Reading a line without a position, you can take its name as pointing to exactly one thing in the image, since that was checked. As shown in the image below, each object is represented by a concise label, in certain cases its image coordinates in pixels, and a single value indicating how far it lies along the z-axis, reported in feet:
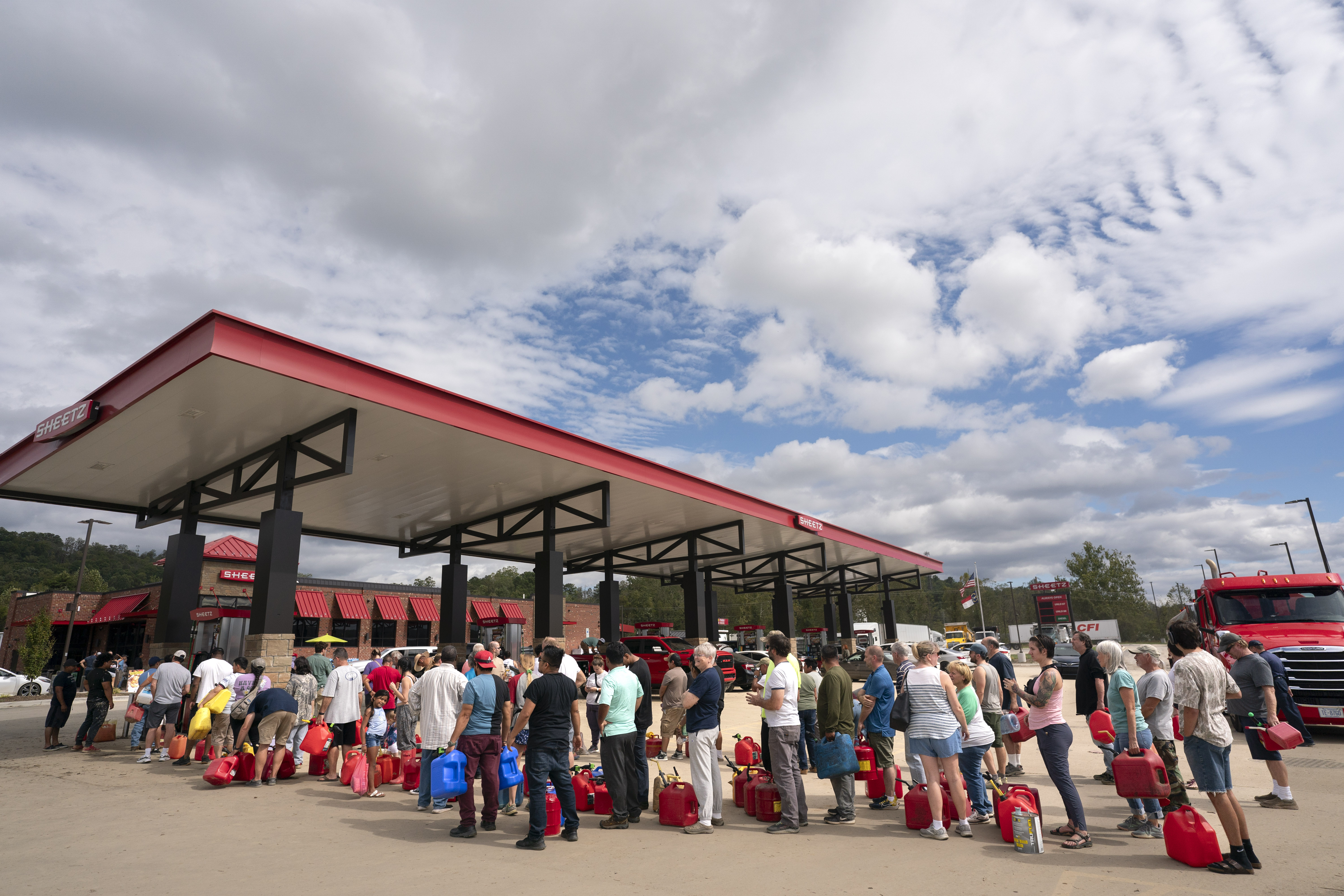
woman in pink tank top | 18.53
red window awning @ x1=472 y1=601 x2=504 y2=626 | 135.03
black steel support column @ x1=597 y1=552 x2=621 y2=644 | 82.74
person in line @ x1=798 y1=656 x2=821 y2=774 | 26.66
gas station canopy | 32.68
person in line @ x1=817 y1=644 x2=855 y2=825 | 21.57
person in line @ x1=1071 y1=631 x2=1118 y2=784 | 22.71
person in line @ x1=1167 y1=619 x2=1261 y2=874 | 16.05
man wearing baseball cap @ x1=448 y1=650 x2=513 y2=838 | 21.33
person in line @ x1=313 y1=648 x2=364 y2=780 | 28.60
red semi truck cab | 33.24
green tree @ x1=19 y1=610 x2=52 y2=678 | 102.32
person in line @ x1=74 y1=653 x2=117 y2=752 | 37.65
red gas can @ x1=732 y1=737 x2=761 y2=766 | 24.66
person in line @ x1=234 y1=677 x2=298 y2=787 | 28.50
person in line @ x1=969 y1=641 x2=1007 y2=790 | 24.29
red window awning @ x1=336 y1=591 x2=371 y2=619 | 115.14
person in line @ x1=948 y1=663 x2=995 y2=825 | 21.09
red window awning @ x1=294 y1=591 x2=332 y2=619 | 107.65
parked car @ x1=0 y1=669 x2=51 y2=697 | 92.73
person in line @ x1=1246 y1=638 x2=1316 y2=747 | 27.58
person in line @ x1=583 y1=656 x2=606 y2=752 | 33.96
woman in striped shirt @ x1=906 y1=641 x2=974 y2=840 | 19.74
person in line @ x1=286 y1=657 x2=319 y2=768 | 30.83
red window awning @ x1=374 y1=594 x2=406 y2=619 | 122.42
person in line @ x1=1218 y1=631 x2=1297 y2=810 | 21.91
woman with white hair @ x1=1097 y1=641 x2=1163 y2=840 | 19.33
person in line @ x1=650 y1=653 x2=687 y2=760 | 24.86
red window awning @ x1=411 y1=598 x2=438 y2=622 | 128.88
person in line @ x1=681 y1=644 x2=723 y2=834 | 21.18
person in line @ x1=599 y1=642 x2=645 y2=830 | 21.75
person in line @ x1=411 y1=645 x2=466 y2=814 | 23.21
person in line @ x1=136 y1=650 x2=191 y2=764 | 35.37
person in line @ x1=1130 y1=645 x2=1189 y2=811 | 19.47
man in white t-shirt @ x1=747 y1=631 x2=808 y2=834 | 20.72
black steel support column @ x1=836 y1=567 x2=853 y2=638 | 120.78
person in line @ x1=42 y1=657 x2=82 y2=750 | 38.11
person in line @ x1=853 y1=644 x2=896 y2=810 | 23.56
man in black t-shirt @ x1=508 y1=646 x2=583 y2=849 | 19.62
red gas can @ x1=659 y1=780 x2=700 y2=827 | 21.50
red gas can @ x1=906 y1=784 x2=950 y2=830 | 20.40
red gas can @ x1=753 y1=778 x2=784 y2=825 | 22.04
